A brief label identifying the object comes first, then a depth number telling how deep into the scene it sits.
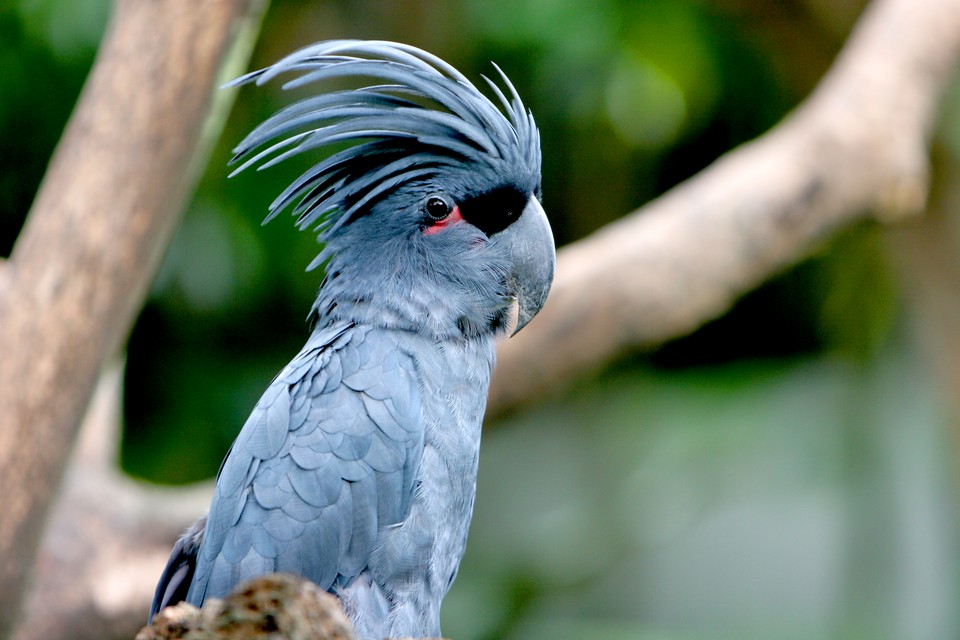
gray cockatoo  3.12
